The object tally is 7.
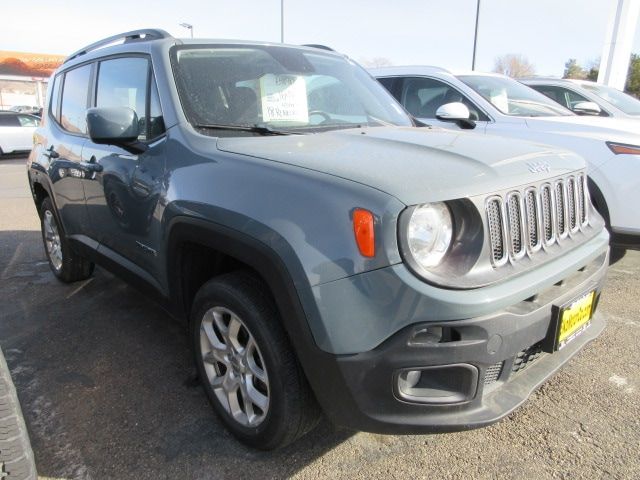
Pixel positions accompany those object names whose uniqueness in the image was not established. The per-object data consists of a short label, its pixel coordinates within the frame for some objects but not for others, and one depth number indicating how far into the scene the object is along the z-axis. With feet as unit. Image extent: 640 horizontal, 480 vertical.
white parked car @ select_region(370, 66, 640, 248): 12.73
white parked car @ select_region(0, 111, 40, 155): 52.65
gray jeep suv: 5.43
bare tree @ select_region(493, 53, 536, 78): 200.32
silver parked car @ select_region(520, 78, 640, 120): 24.59
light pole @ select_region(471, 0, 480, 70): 64.39
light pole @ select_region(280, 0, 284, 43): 76.18
